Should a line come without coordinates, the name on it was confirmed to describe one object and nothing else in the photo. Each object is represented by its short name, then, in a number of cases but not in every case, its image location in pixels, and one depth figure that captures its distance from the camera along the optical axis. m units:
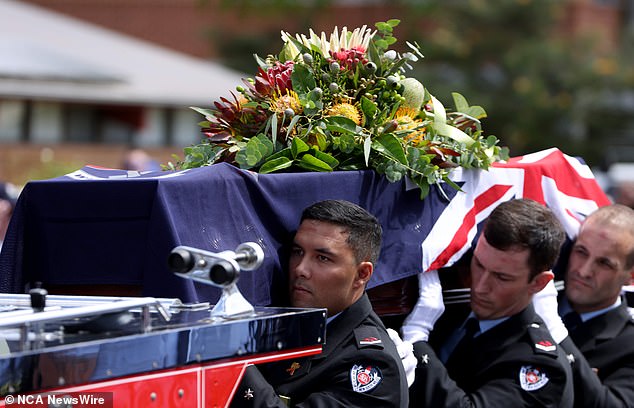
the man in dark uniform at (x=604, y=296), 9.61
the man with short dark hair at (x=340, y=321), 7.15
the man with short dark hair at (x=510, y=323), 8.43
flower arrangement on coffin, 8.00
